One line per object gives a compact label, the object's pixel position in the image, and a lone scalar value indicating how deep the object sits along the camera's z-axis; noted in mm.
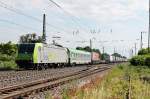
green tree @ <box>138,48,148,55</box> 71350
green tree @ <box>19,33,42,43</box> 105300
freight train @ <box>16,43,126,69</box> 40844
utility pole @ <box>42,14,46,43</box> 43269
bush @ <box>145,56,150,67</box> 52284
